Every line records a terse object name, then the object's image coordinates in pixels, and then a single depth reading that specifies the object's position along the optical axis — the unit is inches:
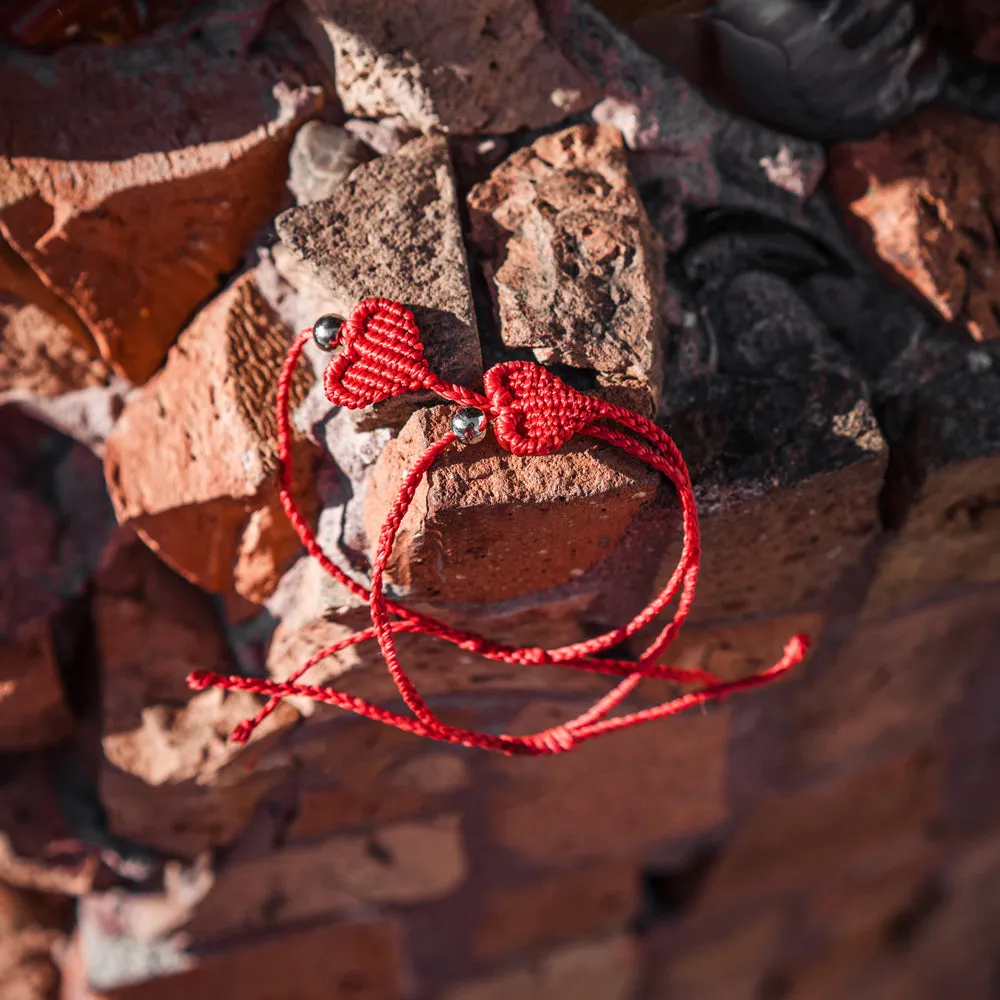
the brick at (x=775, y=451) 13.1
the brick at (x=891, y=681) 16.3
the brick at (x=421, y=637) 13.4
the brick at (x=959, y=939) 23.3
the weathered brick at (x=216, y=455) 13.1
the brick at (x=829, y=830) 19.2
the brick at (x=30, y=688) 14.6
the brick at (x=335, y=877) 16.0
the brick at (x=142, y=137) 12.9
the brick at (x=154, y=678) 14.5
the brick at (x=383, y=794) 15.6
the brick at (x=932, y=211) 13.8
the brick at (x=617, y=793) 16.4
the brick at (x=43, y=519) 14.5
